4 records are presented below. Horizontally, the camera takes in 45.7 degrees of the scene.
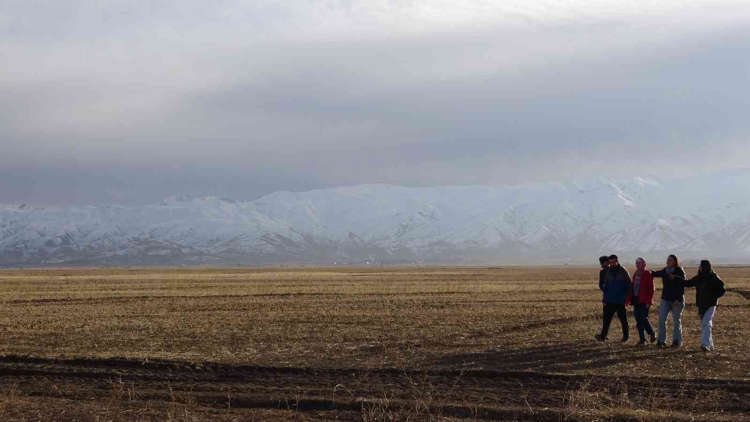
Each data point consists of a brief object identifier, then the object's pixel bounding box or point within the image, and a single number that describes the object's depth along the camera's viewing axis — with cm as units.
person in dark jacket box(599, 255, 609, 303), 2061
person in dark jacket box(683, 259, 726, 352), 1867
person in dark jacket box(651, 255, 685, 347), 1922
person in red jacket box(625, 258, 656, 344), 1989
